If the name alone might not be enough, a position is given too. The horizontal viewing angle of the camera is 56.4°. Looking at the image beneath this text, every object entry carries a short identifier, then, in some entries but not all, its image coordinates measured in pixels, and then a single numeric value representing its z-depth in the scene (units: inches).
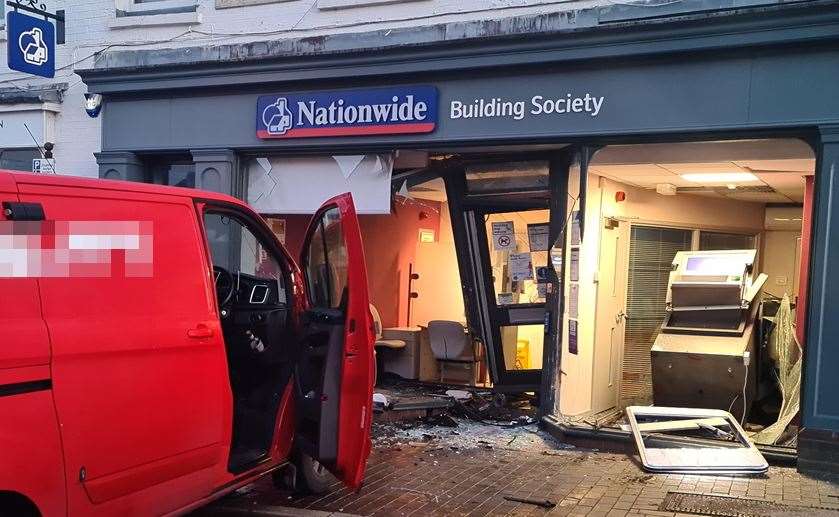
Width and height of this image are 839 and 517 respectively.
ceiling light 312.5
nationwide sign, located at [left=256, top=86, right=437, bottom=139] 301.3
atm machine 286.7
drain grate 200.7
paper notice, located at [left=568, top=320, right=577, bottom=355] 290.7
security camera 359.3
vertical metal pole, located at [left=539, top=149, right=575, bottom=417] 295.9
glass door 324.8
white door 318.3
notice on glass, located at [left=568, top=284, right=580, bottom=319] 292.4
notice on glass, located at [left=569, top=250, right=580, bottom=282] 291.4
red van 137.1
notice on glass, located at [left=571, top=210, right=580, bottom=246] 290.7
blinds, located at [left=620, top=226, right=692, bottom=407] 344.2
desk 397.7
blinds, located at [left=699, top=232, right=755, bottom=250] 369.1
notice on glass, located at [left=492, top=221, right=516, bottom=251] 337.4
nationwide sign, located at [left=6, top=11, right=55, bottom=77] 343.6
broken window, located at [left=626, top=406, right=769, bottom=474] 237.0
